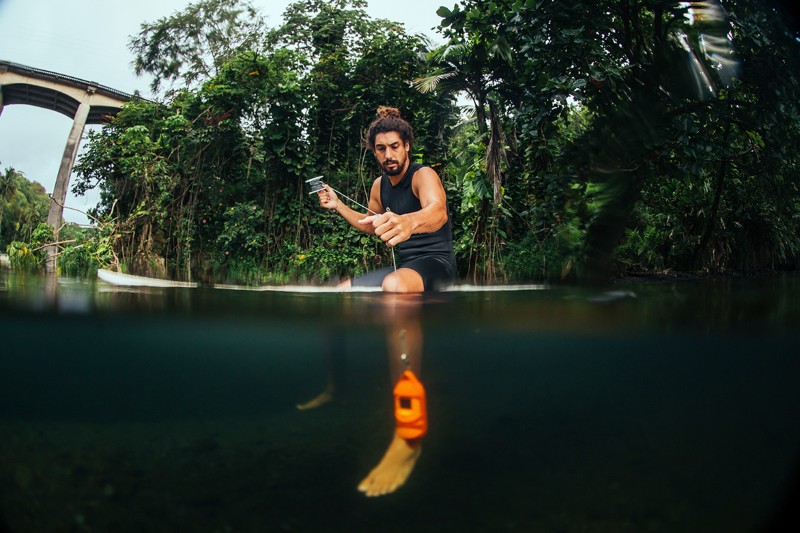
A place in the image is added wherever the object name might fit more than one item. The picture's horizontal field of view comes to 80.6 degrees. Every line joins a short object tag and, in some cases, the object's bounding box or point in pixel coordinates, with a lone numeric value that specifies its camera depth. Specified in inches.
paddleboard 111.2
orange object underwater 70.4
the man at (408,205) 97.9
